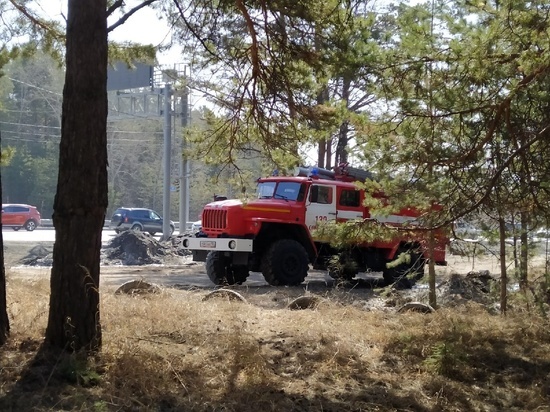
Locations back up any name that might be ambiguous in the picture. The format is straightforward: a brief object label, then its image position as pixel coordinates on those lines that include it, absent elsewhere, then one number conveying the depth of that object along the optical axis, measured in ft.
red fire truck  55.57
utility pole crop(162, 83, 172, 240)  109.19
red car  144.05
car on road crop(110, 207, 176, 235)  147.43
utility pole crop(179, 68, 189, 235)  111.16
